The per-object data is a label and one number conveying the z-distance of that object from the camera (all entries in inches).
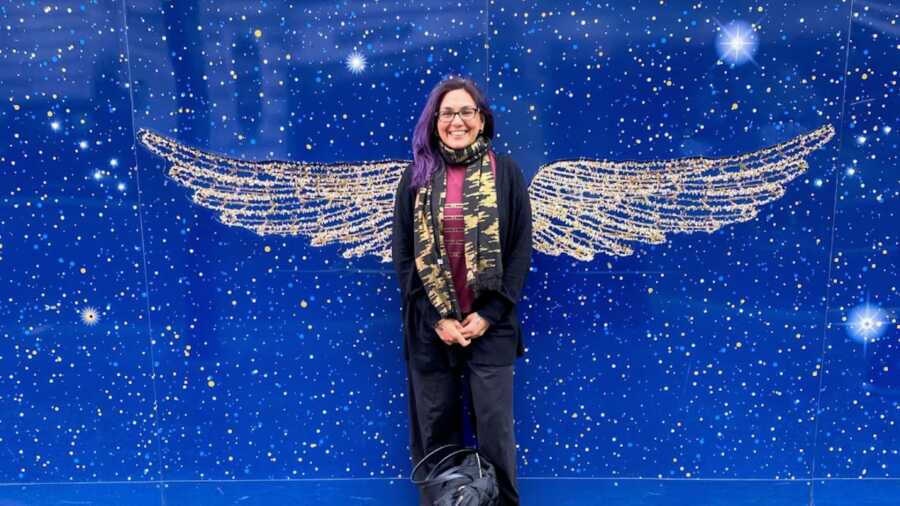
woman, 67.7
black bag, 69.2
